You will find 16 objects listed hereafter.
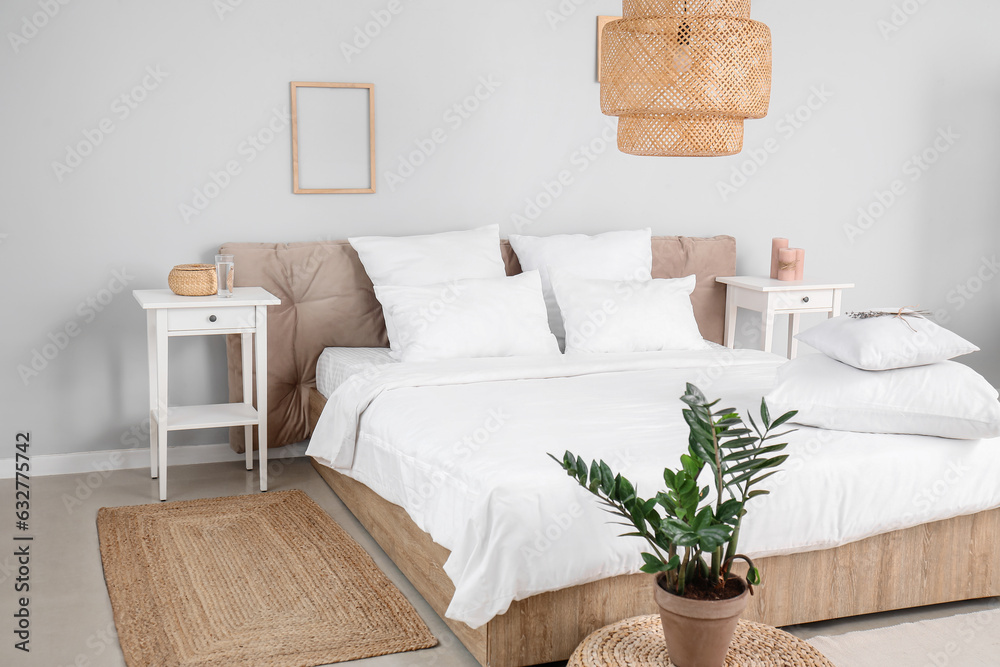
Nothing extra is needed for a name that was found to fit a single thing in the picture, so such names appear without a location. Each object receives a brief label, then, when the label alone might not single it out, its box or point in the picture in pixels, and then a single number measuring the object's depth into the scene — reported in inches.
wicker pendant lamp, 91.0
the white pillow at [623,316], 137.1
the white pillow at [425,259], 141.5
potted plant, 66.5
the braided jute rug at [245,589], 87.6
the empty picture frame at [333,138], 146.9
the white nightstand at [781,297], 157.2
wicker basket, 130.3
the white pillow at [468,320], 130.6
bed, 80.7
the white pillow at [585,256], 149.3
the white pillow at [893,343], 95.3
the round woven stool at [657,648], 73.1
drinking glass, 134.2
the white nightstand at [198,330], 127.0
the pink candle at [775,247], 164.1
